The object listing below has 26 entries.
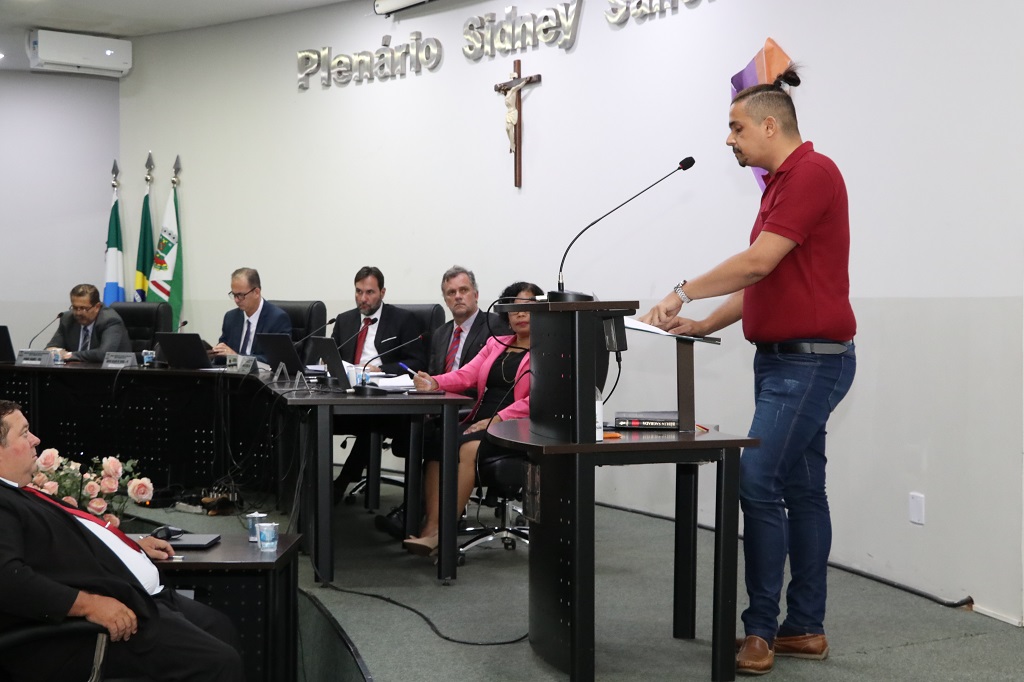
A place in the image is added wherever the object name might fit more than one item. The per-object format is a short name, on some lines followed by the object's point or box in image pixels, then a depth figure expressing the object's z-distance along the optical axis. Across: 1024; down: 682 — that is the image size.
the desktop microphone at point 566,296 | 2.60
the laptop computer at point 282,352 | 4.43
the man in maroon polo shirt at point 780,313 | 2.60
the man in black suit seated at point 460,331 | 4.66
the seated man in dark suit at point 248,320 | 5.74
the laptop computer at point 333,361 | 3.95
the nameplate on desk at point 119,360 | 5.72
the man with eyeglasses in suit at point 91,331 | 6.07
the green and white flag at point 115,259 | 8.23
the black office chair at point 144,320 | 6.41
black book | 2.72
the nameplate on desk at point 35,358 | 5.89
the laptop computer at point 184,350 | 5.38
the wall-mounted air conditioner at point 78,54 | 7.89
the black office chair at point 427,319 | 5.40
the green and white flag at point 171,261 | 7.93
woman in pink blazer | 4.08
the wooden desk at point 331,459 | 3.64
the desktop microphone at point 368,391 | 3.90
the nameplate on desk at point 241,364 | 5.20
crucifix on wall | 5.86
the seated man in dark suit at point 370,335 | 5.36
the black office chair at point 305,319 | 5.73
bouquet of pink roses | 2.76
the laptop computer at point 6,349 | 5.99
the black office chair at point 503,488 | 3.93
